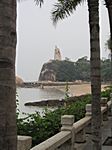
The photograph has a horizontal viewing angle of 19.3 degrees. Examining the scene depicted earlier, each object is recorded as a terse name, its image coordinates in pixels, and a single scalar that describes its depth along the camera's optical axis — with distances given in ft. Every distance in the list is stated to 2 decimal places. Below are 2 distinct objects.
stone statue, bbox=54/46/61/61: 306.47
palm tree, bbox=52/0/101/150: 15.61
